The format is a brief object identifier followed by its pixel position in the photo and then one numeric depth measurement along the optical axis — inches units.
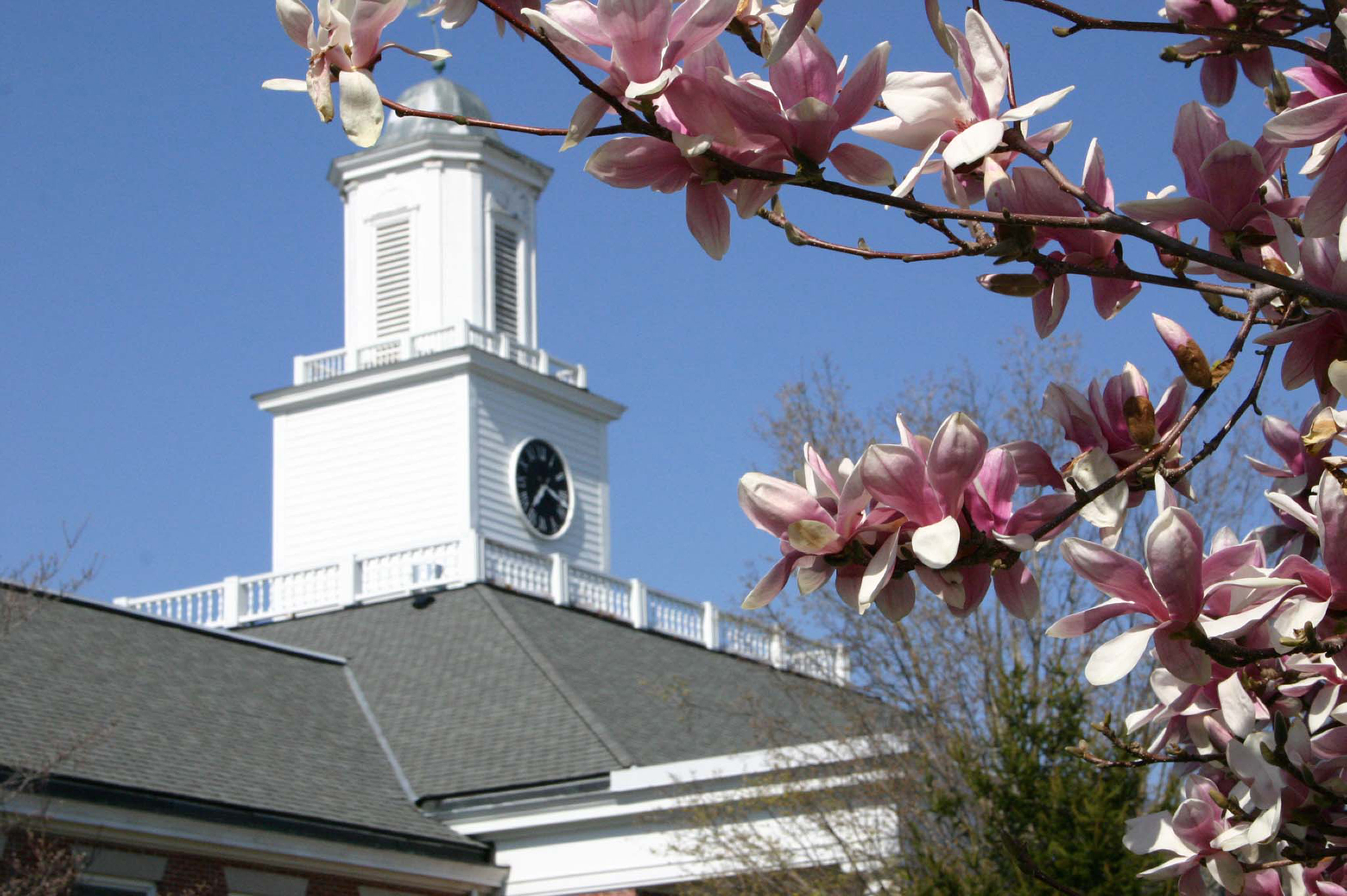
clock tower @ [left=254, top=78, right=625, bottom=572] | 1085.8
